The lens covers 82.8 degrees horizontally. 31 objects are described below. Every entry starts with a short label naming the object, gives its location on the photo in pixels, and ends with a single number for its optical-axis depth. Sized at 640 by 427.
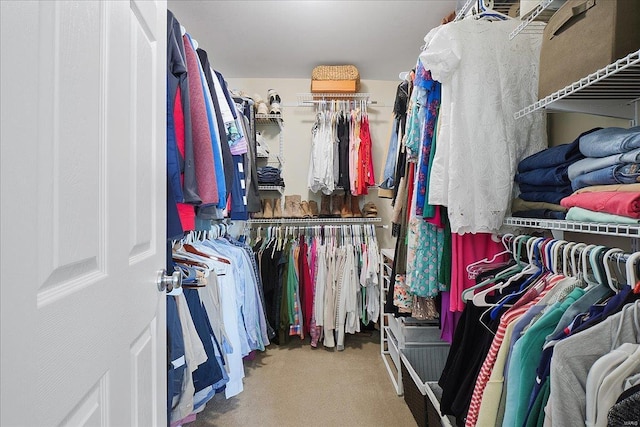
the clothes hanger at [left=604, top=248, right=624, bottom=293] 0.90
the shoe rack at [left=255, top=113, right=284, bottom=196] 3.35
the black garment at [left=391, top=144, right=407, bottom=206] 1.98
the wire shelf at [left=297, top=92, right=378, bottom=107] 3.40
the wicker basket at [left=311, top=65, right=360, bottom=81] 3.25
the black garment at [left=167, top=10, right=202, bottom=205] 1.27
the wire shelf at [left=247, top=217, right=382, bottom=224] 3.38
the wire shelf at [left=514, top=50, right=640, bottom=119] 0.89
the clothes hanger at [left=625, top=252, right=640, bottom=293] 0.81
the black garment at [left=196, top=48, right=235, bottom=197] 1.65
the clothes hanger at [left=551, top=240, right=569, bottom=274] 1.07
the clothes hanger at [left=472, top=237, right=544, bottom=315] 1.17
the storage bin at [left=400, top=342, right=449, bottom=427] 1.88
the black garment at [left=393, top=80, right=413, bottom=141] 2.10
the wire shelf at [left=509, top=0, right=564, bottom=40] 1.10
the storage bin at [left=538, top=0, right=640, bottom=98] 0.91
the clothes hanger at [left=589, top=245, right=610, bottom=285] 0.92
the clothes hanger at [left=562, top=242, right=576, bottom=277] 1.03
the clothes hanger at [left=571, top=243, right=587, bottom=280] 1.00
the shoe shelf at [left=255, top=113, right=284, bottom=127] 3.31
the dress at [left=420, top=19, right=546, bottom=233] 1.37
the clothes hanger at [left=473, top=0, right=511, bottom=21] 1.52
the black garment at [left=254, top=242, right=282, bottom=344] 3.05
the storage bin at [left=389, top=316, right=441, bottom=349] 2.13
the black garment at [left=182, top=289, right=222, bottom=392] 1.61
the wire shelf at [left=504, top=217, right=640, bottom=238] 0.83
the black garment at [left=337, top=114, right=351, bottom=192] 3.20
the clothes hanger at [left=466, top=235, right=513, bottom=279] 1.37
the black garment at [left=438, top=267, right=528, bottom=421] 1.13
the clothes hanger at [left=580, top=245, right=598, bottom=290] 0.96
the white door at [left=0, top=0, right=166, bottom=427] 0.38
